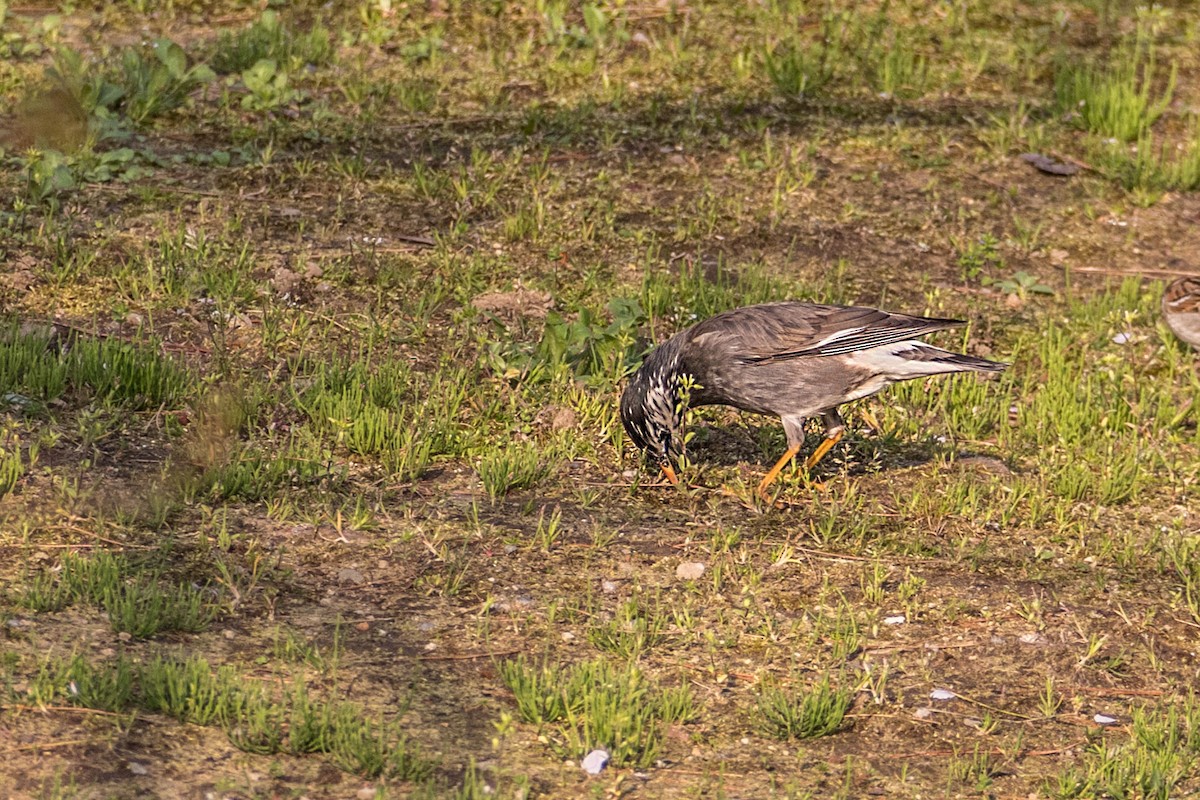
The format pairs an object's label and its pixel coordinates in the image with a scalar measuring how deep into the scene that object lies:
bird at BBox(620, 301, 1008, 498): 14.12
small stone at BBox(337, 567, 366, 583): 12.16
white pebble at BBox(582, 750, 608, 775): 9.83
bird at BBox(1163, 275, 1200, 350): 17.73
